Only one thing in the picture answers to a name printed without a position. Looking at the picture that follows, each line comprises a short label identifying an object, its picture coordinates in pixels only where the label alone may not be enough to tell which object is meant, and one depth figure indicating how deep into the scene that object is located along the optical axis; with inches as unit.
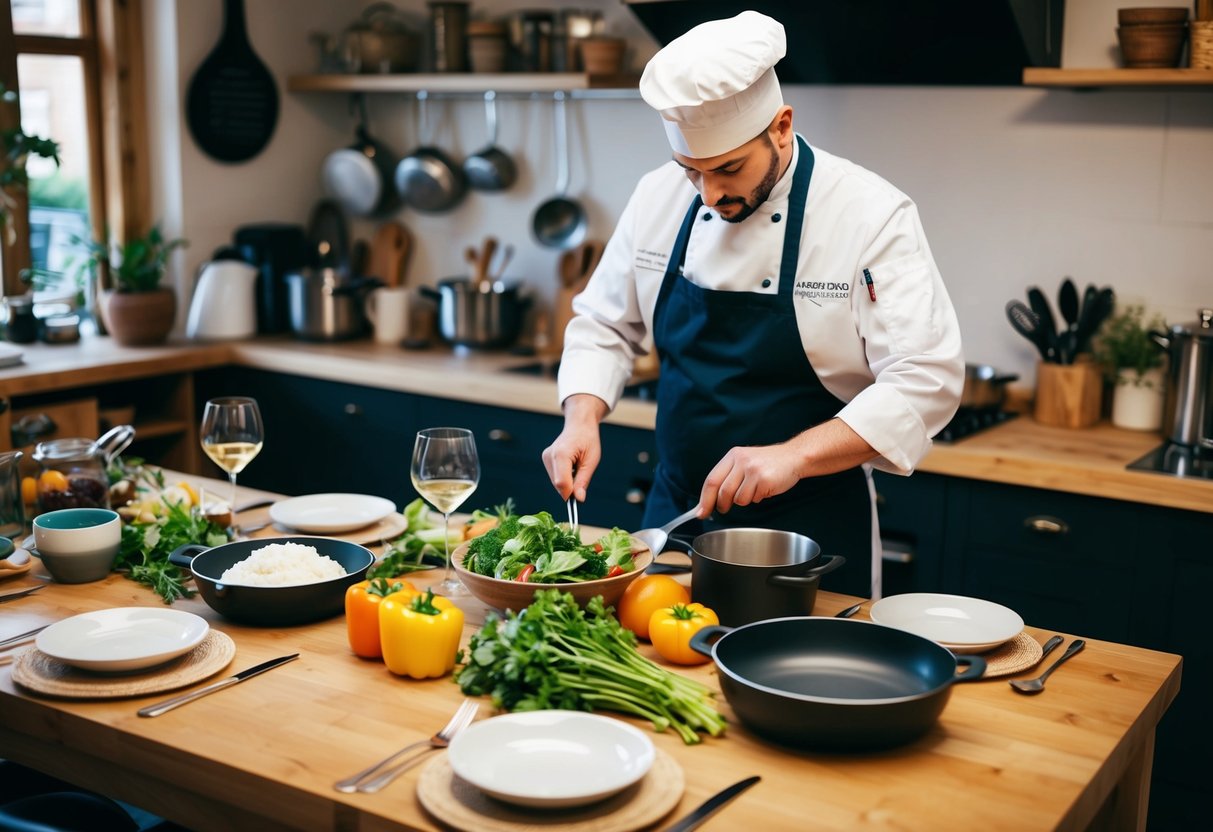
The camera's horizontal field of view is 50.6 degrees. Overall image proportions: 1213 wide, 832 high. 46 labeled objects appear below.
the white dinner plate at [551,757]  46.9
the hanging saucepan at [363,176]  170.9
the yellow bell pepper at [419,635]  59.3
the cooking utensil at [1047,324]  122.3
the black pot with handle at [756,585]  62.6
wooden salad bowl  63.0
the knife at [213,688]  56.6
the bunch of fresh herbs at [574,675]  55.0
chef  77.2
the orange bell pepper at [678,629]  60.8
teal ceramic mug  73.0
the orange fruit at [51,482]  80.7
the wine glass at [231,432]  78.7
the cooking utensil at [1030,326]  123.1
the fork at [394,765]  49.6
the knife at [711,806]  46.4
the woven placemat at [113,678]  58.2
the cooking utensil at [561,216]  156.9
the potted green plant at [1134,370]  119.3
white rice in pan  67.0
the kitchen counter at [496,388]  104.1
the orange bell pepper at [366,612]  61.8
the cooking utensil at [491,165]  160.9
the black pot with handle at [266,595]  66.1
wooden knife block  120.2
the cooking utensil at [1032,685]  59.0
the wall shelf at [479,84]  141.5
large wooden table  48.5
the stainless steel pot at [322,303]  160.1
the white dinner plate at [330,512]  81.6
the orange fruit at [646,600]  64.5
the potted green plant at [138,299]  151.9
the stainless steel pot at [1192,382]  110.0
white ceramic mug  163.0
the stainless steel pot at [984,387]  123.0
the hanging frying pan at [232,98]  161.8
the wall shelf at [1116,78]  107.7
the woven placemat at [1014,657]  60.9
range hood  115.8
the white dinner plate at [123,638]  59.4
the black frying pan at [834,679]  50.8
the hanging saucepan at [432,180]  165.3
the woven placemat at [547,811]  46.6
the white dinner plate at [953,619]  62.9
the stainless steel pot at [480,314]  154.3
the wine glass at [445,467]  70.0
